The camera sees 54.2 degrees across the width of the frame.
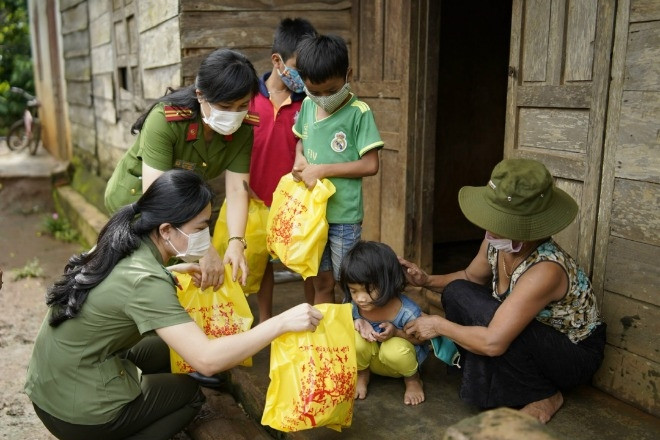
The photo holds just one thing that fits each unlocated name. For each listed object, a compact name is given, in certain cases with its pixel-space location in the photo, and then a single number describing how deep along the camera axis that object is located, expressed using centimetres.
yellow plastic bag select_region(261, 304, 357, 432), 249
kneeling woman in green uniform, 238
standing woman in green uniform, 295
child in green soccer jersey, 302
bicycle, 1297
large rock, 135
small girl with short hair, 291
